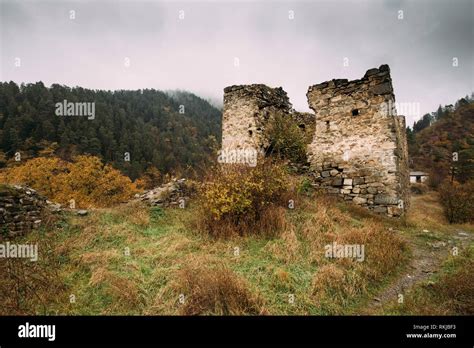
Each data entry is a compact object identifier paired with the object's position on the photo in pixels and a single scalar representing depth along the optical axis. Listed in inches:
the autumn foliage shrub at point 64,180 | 776.9
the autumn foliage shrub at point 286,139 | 393.4
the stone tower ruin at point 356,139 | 315.3
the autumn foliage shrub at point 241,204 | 232.9
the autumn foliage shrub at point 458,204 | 457.1
